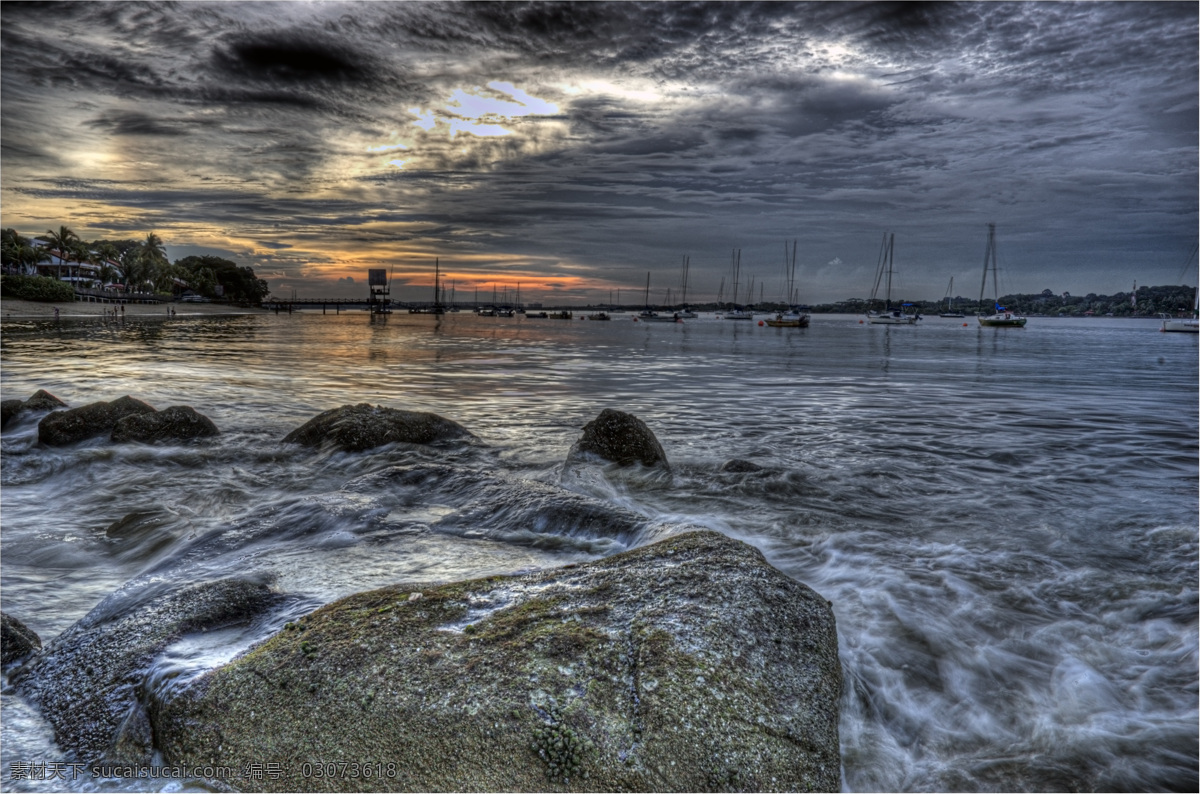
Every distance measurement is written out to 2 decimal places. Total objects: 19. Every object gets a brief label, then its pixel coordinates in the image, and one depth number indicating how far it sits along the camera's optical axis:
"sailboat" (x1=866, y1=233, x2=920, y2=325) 113.04
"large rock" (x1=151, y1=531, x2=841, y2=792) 2.71
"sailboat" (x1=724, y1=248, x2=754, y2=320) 129.81
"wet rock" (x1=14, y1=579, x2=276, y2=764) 3.16
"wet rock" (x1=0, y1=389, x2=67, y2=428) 11.99
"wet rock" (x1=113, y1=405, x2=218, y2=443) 10.05
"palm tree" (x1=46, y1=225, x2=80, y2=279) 97.25
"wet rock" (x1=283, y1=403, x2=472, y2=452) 9.65
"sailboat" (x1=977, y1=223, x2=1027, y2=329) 92.50
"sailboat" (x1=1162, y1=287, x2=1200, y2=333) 83.50
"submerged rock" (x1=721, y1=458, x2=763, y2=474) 9.42
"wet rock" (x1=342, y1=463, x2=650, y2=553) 6.07
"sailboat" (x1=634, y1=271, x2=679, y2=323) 142.01
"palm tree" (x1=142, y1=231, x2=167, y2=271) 117.88
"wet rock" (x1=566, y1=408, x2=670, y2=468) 9.12
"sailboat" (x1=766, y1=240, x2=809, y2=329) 93.62
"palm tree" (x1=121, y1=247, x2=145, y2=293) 114.57
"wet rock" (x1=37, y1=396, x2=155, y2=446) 10.13
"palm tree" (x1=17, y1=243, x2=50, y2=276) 91.69
